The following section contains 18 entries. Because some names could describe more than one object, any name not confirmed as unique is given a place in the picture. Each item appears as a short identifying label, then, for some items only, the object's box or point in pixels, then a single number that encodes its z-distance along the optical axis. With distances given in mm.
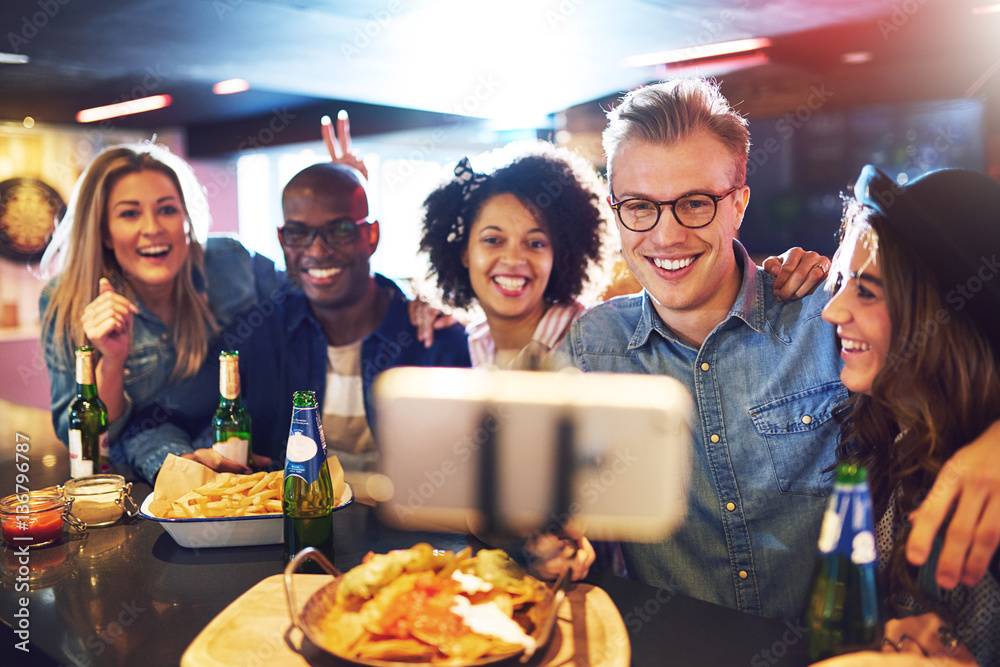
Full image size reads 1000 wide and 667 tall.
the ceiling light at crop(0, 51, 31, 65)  4160
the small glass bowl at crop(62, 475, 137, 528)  1442
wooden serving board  873
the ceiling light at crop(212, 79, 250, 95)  5129
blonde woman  2049
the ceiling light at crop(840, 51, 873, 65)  4008
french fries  1306
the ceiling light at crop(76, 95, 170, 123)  5621
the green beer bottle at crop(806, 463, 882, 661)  725
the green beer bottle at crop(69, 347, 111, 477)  1594
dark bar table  965
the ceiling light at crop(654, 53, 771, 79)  4211
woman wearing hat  917
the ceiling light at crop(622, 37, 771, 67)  3986
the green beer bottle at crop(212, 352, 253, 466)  1527
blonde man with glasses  1417
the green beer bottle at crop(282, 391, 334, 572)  1177
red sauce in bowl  1330
